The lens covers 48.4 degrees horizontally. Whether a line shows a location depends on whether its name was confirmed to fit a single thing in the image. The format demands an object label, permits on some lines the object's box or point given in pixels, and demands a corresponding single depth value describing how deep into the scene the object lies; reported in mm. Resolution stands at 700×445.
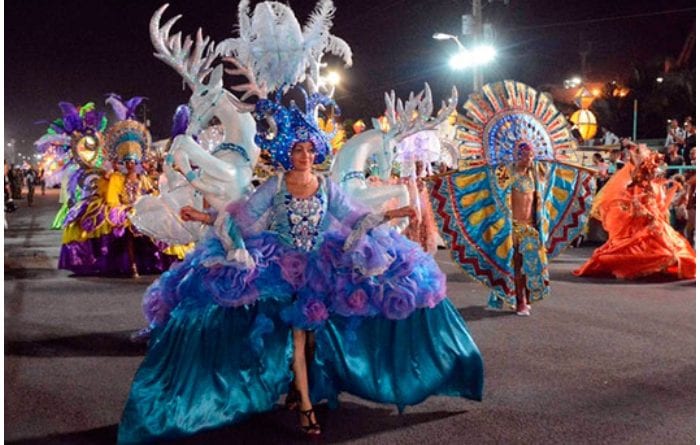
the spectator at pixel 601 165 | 14582
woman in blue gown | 4039
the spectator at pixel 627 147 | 10711
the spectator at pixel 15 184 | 28500
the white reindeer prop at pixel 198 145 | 4230
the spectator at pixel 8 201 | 22441
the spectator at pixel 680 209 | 13568
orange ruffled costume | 10180
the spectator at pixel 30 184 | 28764
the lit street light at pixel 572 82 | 29102
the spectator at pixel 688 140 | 15321
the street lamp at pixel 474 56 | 16594
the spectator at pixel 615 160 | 13324
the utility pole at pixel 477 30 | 16625
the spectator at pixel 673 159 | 15289
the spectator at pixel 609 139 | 20992
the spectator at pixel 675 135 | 16250
